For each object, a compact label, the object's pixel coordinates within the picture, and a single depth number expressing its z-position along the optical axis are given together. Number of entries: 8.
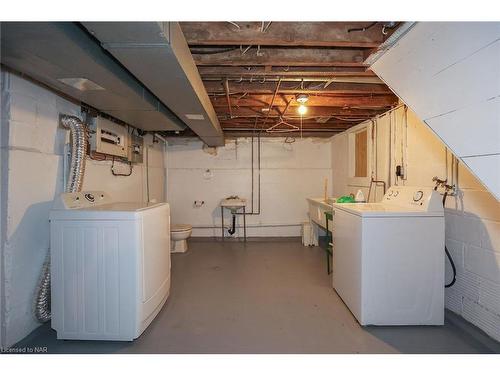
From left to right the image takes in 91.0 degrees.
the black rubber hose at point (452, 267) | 2.01
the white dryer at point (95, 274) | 1.69
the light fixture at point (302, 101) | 2.48
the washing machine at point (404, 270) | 1.87
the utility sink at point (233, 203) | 4.31
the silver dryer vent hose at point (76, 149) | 1.98
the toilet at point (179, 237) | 3.73
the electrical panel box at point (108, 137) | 2.36
